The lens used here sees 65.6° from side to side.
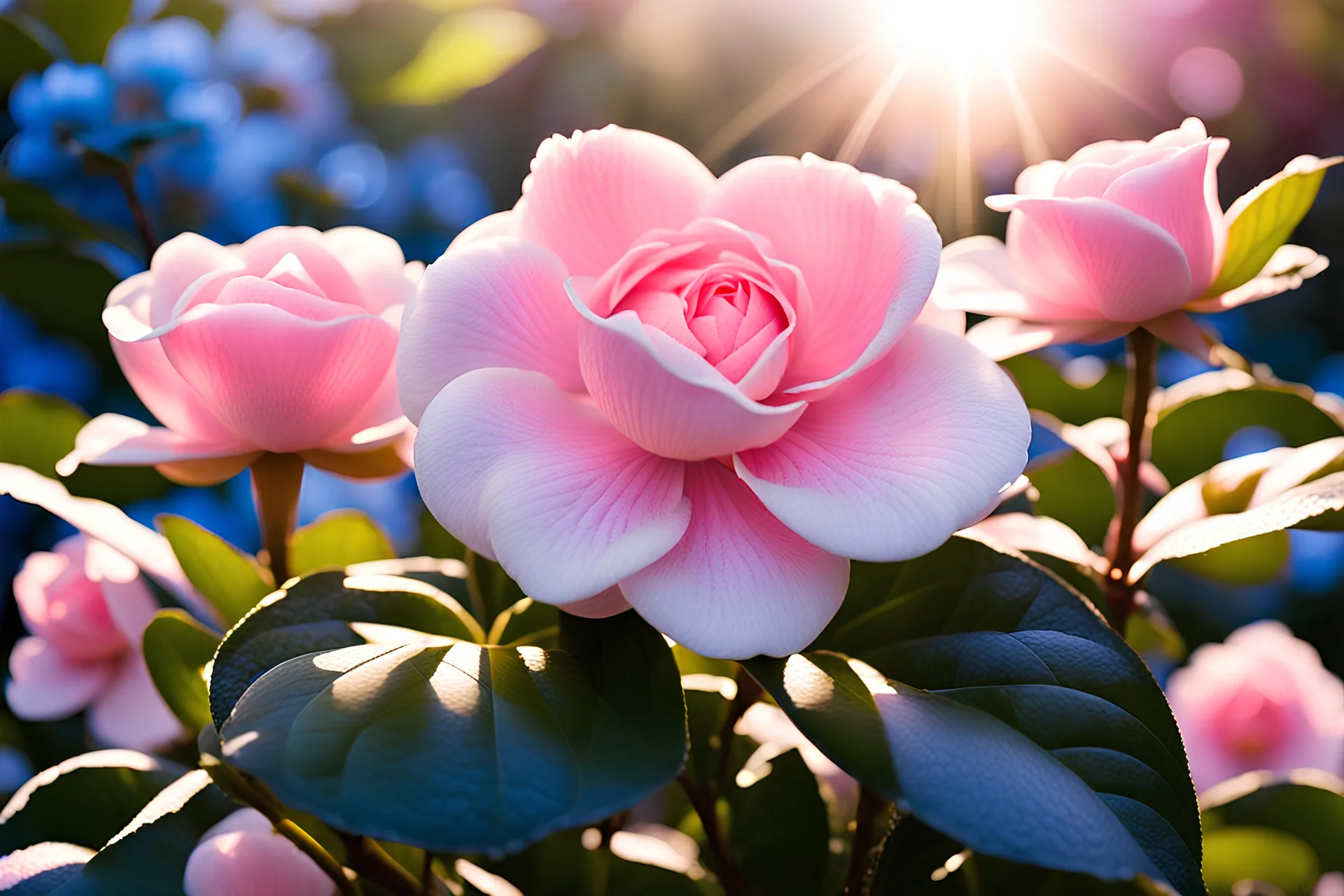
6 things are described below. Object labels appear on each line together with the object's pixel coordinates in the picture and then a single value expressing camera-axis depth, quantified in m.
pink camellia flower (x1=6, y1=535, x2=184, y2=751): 0.53
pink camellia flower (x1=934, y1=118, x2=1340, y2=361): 0.35
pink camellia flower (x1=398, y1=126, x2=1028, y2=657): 0.28
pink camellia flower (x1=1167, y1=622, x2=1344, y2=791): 0.72
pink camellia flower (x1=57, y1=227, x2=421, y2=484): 0.34
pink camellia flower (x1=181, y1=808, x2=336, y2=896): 0.35
